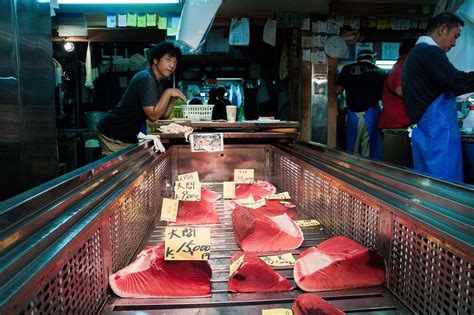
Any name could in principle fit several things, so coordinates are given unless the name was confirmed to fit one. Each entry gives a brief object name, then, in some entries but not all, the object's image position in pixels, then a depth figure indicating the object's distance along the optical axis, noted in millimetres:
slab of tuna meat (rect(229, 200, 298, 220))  2898
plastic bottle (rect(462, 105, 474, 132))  4641
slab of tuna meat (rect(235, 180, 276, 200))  3553
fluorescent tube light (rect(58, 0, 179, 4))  4004
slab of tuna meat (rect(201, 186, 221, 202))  3497
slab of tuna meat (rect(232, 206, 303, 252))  2332
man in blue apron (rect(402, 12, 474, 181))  3957
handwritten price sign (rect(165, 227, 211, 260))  1881
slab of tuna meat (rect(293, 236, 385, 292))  1830
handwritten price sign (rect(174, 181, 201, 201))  3277
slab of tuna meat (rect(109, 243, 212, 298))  1745
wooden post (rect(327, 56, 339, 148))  7567
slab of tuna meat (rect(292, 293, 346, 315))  1472
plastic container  4445
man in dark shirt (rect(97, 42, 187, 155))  4008
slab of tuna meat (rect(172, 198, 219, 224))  2865
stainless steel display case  1115
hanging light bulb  9274
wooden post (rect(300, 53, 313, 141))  7492
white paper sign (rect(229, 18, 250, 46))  7207
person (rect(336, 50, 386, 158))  6766
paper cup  4332
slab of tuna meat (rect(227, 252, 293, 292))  1802
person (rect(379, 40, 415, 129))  5797
